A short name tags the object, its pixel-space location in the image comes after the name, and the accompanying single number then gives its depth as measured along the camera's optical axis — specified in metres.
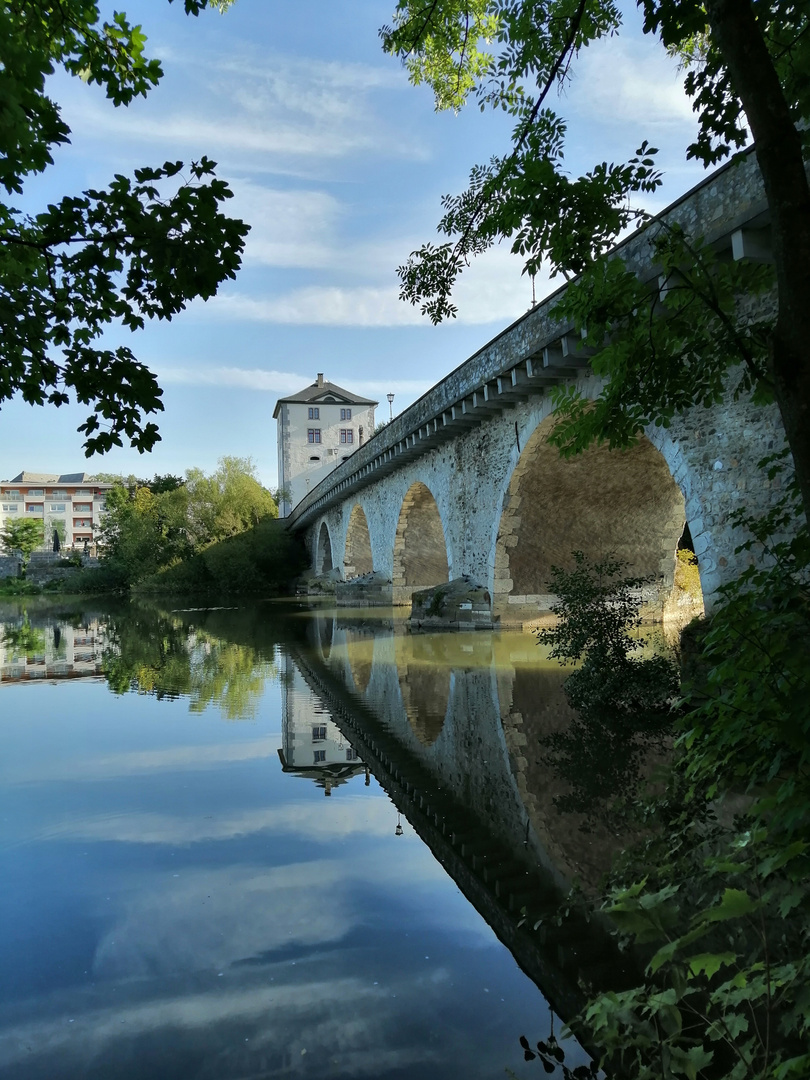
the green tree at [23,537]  62.84
